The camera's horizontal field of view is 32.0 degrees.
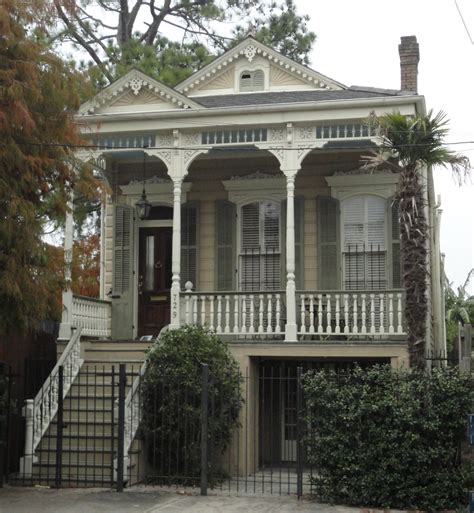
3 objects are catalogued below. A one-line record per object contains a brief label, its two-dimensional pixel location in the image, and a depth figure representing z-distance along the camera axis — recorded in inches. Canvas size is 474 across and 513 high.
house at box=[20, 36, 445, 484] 556.7
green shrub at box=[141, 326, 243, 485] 471.2
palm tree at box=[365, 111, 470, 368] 443.5
